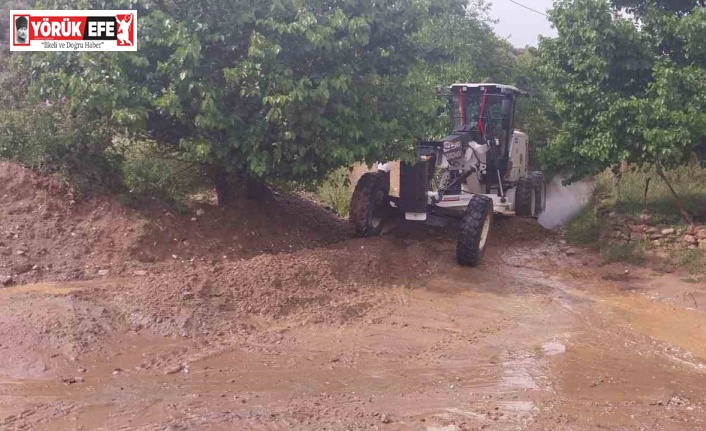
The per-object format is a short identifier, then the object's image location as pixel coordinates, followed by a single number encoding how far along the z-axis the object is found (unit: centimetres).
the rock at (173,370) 632
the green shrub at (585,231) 1256
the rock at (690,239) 1123
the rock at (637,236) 1173
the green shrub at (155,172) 1023
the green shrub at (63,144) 976
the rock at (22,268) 857
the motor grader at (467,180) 1077
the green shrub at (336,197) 1413
